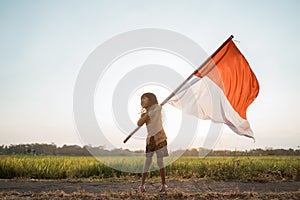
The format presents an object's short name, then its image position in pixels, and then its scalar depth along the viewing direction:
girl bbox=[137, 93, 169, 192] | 6.80
